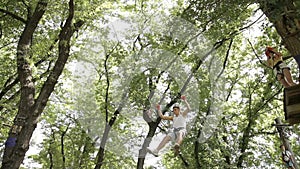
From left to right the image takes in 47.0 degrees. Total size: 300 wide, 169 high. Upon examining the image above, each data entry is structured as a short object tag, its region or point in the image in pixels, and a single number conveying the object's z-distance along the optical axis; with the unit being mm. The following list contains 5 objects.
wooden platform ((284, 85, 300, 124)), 3287
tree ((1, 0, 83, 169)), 6512
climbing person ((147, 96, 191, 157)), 7409
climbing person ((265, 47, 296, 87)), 4309
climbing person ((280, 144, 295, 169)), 6270
